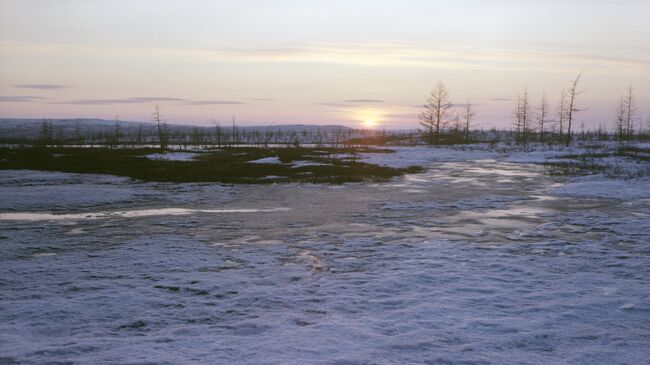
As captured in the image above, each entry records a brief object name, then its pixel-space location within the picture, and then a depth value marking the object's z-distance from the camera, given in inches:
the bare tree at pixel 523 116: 2949.3
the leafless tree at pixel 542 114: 3014.3
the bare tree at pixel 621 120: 2827.8
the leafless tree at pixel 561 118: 2652.1
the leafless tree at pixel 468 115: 3230.8
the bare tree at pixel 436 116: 2657.5
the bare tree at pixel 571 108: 2421.0
